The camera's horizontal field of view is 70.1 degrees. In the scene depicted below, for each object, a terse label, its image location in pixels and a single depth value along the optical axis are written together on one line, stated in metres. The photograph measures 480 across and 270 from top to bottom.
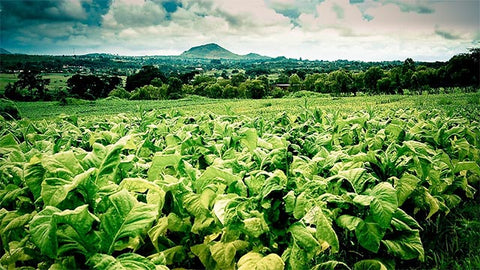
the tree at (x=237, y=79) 114.82
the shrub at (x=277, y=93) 104.78
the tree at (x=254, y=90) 98.31
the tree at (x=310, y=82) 111.56
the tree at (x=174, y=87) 97.75
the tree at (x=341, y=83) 99.62
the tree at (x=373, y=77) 94.50
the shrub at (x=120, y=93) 91.97
